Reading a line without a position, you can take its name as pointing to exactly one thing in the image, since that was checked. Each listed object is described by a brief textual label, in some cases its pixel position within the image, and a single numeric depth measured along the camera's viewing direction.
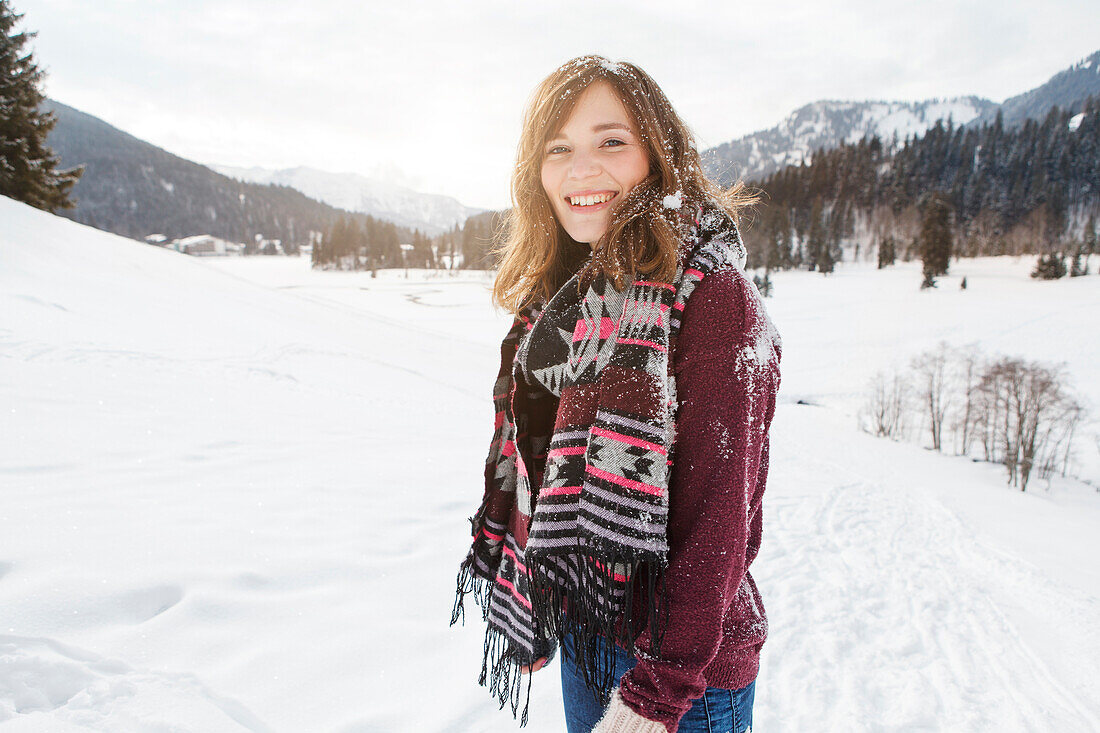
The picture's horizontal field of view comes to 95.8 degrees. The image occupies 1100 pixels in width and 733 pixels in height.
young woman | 0.98
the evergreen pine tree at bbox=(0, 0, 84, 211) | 18.02
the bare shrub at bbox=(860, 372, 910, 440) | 25.21
